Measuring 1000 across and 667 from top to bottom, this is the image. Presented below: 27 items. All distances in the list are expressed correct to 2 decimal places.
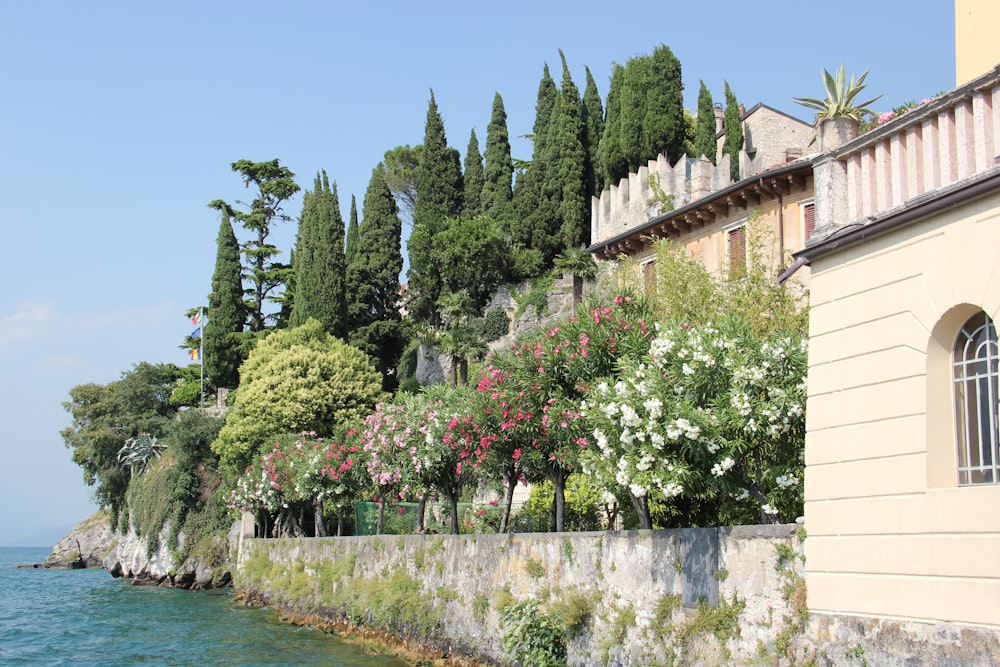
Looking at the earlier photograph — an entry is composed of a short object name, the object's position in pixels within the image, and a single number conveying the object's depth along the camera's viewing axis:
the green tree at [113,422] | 54.12
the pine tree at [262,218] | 63.62
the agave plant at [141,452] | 52.38
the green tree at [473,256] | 54.59
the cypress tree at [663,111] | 46.59
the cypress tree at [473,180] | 62.75
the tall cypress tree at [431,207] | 58.03
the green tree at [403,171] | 71.50
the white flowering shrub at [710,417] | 12.30
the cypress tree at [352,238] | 62.01
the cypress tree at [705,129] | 53.66
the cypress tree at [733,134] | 50.19
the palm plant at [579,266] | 48.22
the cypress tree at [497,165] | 60.16
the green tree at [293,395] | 42.94
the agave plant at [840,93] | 11.87
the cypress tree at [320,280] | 53.09
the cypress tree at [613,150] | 47.69
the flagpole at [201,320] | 61.25
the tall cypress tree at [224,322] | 59.12
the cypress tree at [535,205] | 54.44
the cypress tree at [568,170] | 52.50
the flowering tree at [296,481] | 30.42
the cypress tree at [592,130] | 53.78
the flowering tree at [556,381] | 16.30
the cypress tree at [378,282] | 58.47
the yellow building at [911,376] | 8.49
